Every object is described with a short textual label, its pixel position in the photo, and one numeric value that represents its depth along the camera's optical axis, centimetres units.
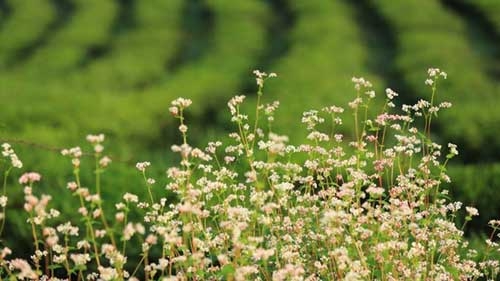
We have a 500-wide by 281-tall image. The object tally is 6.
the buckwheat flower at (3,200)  928
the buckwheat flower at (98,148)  814
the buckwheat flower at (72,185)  843
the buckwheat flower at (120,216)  820
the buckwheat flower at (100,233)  842
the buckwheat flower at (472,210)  920
